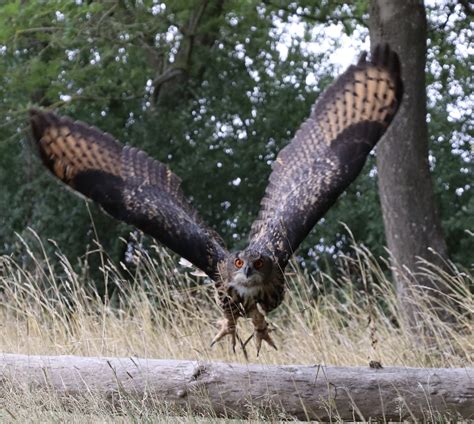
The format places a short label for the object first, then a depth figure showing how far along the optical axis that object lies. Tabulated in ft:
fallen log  29.25
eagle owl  32.71
